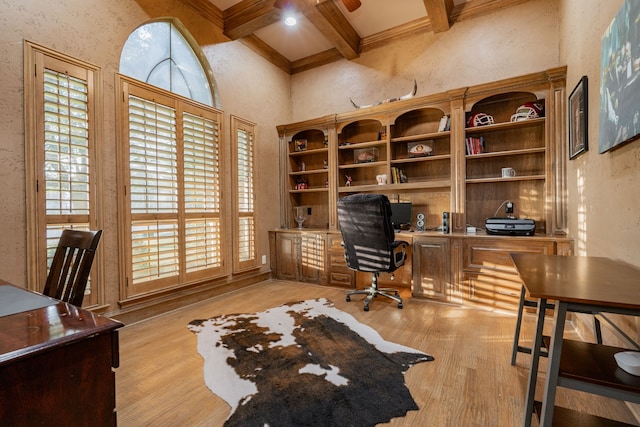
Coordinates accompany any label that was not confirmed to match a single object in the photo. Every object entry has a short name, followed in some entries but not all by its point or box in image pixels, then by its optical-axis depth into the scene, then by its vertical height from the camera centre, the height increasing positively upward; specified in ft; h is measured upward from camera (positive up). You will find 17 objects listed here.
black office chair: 9.43 -0.93
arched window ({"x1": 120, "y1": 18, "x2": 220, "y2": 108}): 9.68 +5.51
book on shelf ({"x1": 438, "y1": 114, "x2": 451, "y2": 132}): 11.54 +3.45
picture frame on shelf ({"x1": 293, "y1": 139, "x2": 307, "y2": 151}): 15.42 +3.54
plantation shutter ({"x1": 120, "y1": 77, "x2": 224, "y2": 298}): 9.07 +0.78
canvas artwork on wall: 4.36 +2.19
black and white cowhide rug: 4.89 -3.33
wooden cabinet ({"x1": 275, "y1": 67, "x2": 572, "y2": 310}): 9.75 +1.46
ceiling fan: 9.10 +6.51
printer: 9.59 -0.53
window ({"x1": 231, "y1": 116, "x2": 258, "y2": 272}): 12.66 +0.71
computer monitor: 12.50 -0.13
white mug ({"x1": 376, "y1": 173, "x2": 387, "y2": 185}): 13.20 +1.45
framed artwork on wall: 7.16 +2.41
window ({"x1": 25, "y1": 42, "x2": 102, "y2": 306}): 7.06 +1.57
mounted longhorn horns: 12.45 +4.94
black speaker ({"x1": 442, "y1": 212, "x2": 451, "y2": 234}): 11.10 -0.45
